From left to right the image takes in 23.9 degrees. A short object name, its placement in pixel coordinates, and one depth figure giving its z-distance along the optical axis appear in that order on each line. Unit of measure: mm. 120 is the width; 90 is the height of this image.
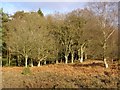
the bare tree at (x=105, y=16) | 31764
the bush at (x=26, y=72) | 25725
